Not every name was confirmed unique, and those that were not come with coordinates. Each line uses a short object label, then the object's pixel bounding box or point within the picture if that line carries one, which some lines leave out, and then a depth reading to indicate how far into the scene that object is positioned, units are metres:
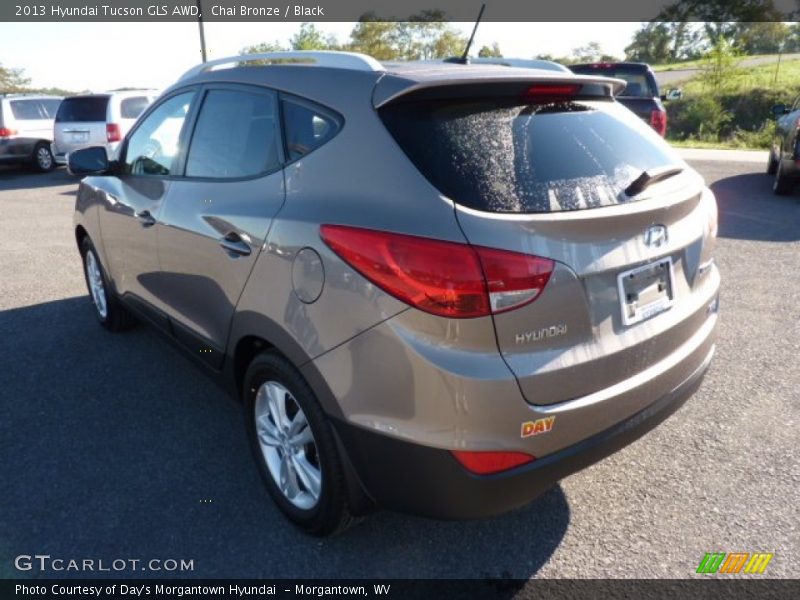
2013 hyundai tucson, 1.85
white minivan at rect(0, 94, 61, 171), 14.68
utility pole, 19.10
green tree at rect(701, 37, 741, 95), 27.55
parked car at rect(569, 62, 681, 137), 10.55
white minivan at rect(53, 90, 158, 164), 12.71
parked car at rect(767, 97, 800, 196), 8.48
